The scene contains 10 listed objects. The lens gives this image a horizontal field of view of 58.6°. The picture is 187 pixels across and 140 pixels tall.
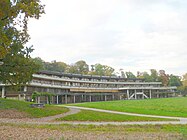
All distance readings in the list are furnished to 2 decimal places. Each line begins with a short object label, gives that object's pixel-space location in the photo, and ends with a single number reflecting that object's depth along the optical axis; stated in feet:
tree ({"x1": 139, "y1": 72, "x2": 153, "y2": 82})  268.35
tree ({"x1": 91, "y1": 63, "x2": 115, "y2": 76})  263.89
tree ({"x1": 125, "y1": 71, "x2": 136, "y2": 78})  313.86
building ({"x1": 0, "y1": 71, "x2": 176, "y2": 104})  145.13
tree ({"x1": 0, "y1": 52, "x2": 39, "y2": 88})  51.69
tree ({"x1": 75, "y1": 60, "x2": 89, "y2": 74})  255.99
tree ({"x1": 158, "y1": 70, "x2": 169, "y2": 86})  268.99
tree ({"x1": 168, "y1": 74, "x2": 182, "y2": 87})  284.81
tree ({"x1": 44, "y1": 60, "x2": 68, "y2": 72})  226.36
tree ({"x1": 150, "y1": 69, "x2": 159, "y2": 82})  270.73
